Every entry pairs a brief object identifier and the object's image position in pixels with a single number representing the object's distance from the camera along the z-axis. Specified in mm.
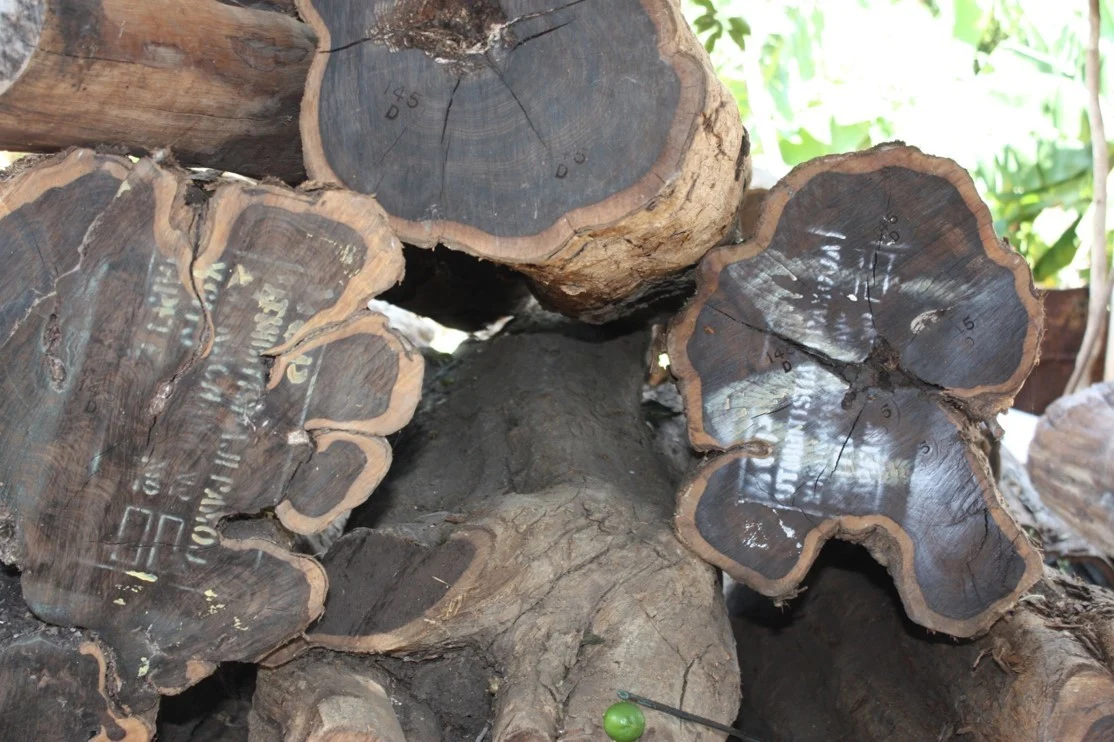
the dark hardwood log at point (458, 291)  3080
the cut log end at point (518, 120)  1952
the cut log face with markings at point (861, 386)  2197
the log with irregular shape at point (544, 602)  2086
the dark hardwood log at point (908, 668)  2166
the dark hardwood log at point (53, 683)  1852
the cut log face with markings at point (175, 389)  1799
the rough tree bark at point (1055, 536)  3568
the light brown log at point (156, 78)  1847
